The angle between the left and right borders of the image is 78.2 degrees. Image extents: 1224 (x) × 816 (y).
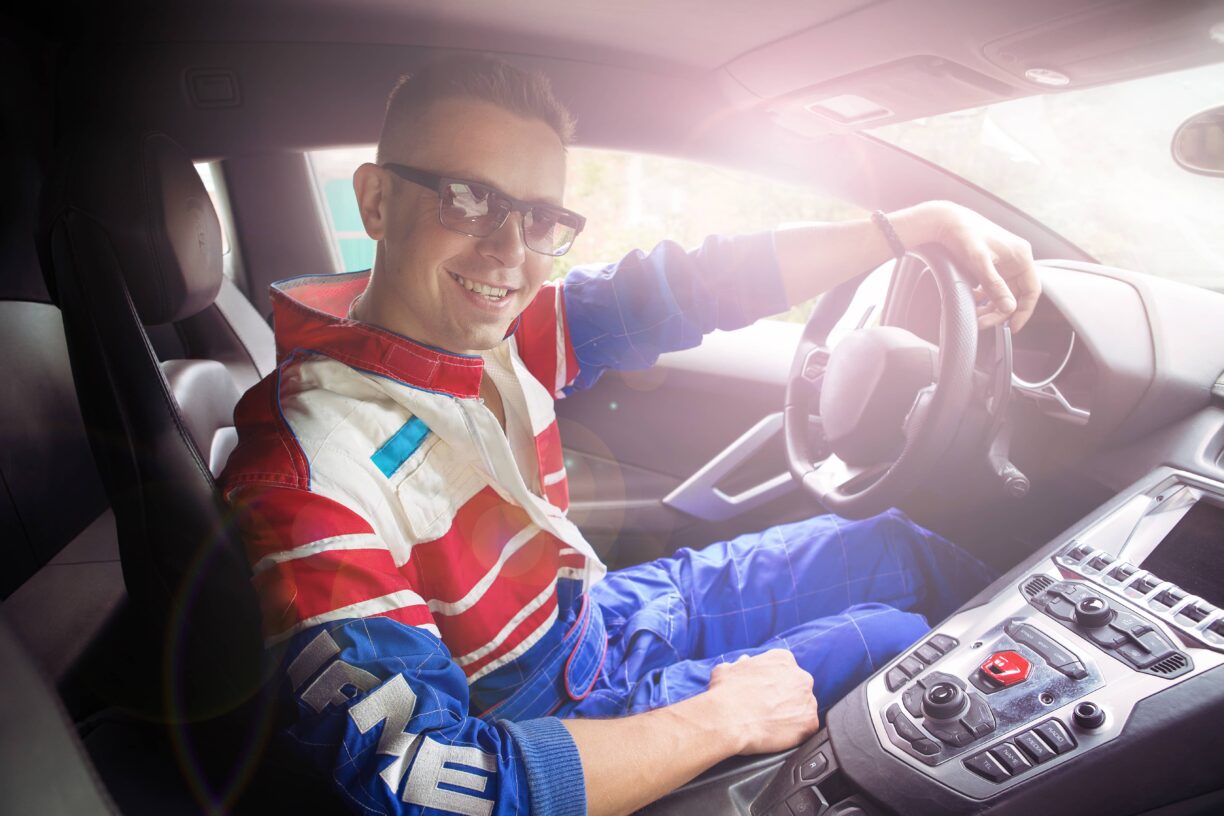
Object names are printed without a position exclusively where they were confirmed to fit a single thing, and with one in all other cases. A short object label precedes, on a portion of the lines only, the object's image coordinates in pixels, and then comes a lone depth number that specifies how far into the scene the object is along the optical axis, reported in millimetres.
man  858
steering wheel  1238
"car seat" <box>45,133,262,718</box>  916
